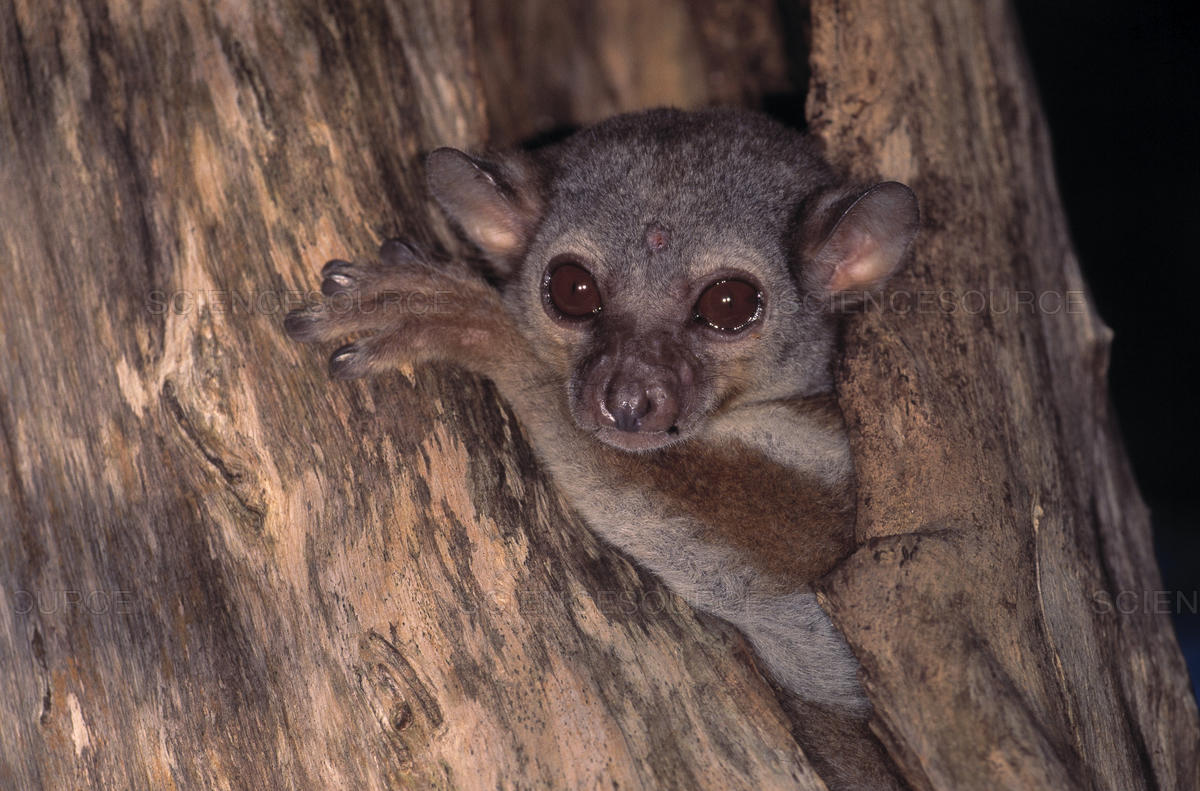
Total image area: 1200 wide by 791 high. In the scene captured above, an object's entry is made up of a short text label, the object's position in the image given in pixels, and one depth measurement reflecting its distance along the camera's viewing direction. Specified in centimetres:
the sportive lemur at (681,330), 270
